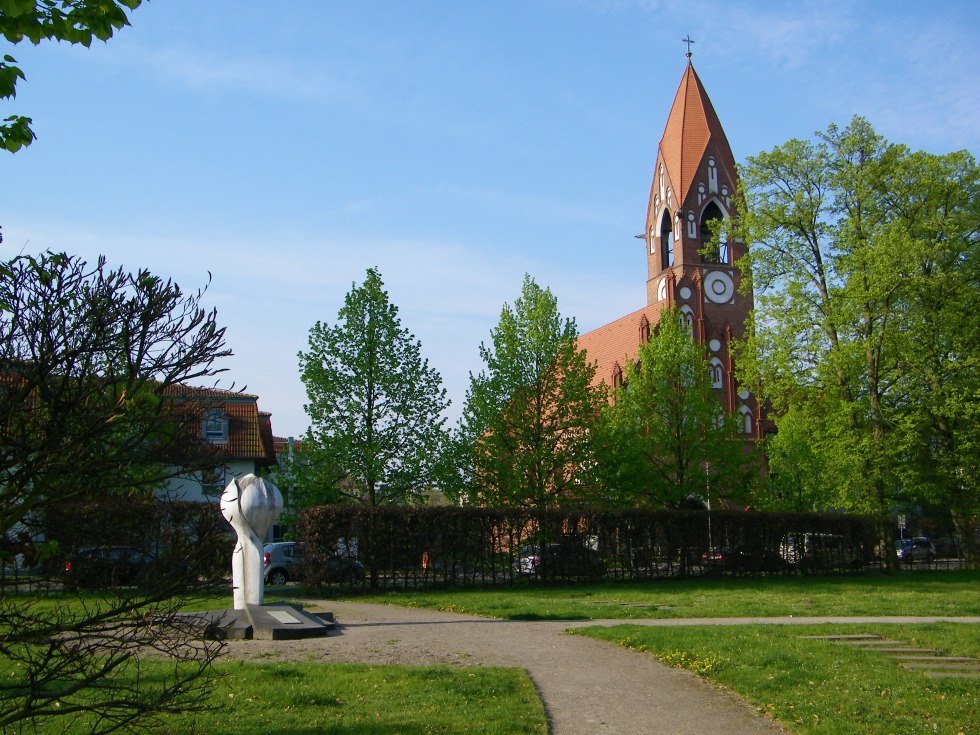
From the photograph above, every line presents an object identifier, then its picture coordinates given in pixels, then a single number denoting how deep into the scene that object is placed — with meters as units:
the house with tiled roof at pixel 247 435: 42.68
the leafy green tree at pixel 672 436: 34.56
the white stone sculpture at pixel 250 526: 17.56
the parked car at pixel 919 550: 35.38
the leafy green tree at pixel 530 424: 32.72
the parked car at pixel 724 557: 30.52
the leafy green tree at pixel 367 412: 31.23
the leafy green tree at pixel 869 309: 32.00
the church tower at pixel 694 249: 58.69
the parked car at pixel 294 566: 25.14
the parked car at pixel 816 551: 32.25
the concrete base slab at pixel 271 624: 14.33
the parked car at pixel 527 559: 27.53
